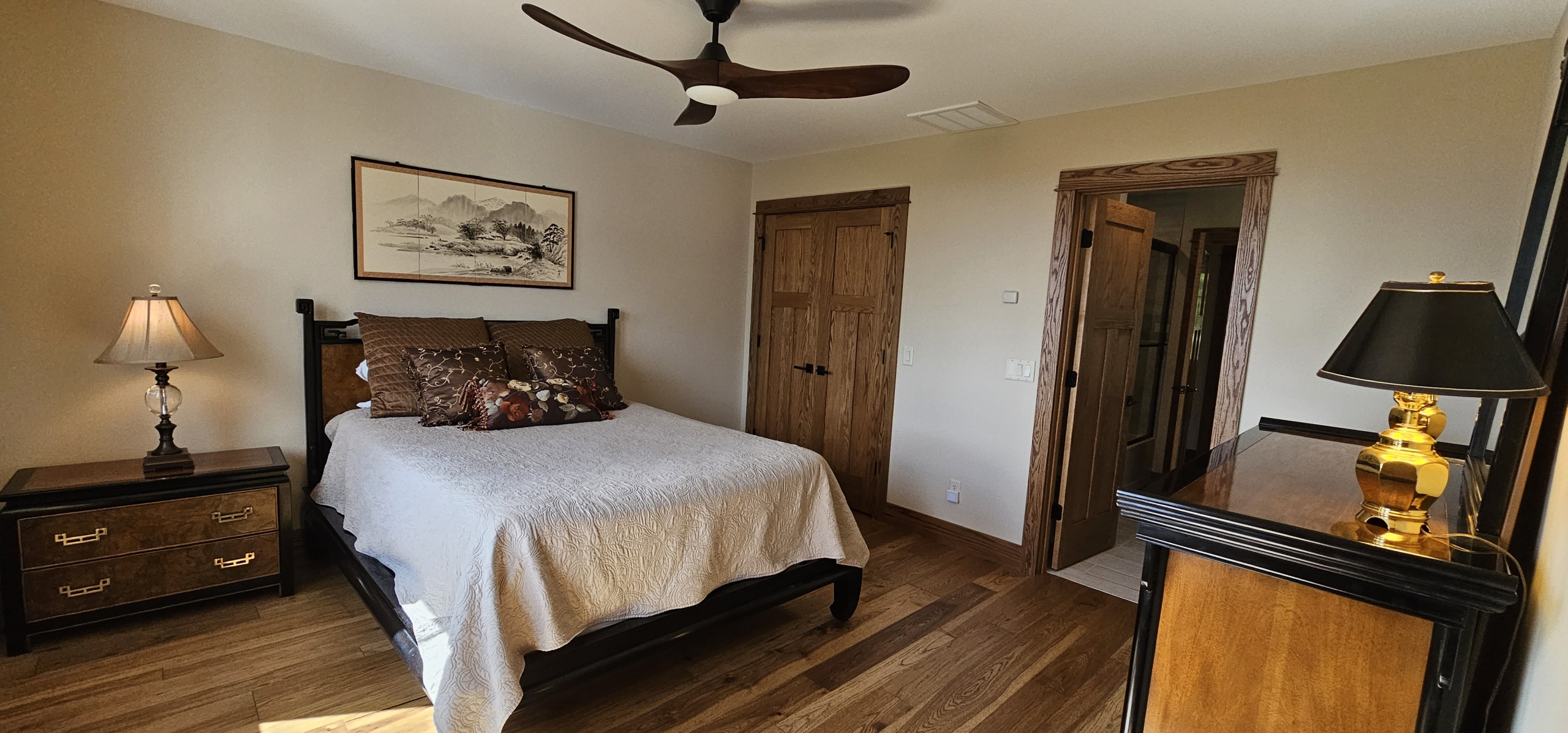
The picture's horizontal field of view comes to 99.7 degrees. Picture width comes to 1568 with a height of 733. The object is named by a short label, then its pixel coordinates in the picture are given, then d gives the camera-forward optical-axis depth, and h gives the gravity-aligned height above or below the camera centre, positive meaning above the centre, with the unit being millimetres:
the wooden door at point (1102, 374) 3332 -272
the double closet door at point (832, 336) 4066 -201
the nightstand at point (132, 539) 2252 -999
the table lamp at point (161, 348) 2430 -306
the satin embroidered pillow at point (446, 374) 2955 -416
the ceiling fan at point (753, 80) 2141 +747
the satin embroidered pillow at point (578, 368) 3365 -401
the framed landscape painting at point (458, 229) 3255 +294
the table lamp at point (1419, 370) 1098 -45
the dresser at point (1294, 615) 1075 -509
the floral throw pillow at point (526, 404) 2908 -524
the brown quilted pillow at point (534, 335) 3520 -257
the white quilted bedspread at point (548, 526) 1759 -748
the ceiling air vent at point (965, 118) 3178 +981
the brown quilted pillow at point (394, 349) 3029 -322
